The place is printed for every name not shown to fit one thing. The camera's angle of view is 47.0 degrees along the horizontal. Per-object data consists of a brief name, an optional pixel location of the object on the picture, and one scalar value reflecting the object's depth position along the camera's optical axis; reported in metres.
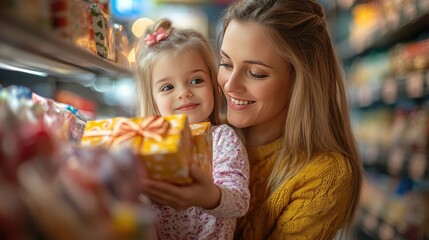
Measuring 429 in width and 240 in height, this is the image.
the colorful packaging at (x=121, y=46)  1.71
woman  1.70
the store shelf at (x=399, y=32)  3.02
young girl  1.37
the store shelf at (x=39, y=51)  0.64
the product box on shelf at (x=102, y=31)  1.38
